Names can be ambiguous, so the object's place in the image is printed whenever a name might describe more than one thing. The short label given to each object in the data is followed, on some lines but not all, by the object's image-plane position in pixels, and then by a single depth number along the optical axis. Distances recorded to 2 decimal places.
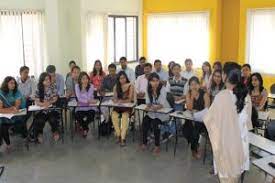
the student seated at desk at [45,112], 6.18
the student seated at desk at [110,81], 7.05
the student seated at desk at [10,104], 5.76
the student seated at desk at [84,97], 6.36
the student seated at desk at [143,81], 6.93
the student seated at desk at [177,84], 6.67
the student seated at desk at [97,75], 7.37
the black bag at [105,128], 6.48
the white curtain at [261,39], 8.45
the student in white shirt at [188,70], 7.51
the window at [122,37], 9.73
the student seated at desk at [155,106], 5.75
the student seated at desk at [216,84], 5.88
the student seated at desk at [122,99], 6.13
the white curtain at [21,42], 7.53
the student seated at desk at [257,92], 5.82
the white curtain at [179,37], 9.55
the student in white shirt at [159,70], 7.38
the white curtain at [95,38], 8.82
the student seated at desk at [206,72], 7.19
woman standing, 3.75
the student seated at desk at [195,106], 5.43
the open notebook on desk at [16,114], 5.49
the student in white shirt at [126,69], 7.68
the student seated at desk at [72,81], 6.93
